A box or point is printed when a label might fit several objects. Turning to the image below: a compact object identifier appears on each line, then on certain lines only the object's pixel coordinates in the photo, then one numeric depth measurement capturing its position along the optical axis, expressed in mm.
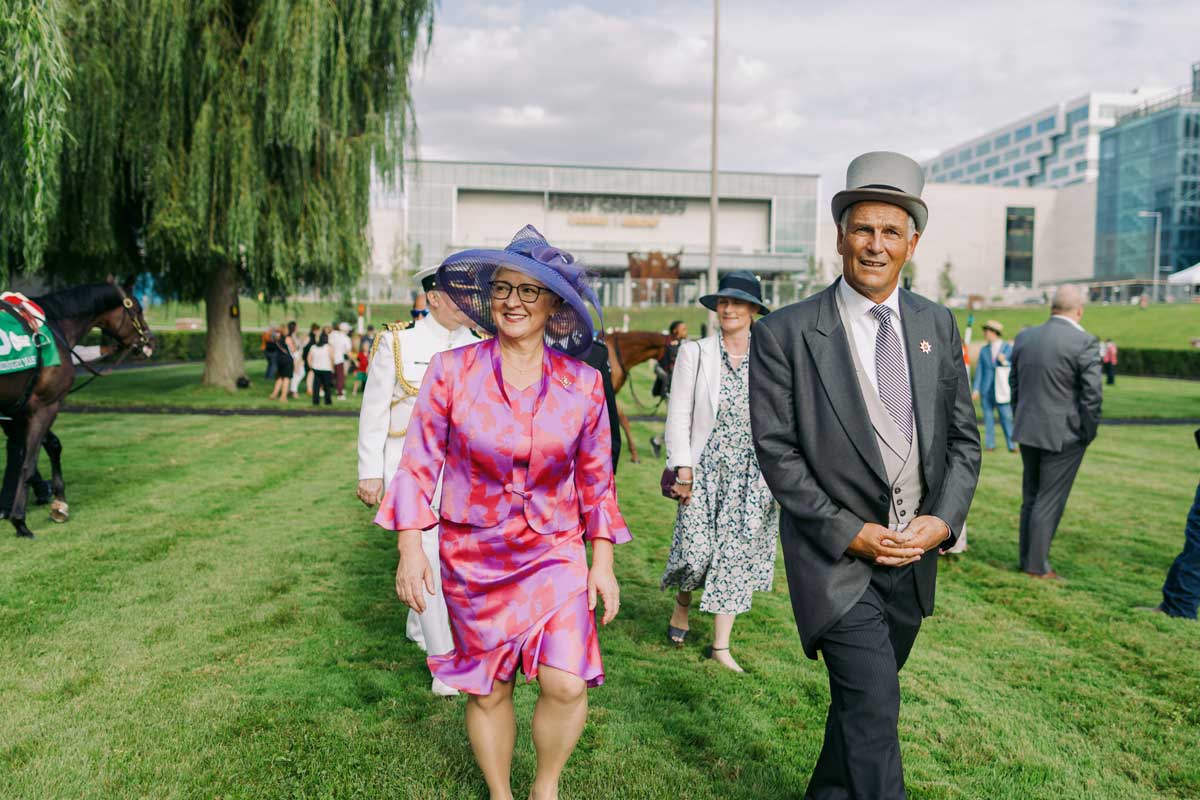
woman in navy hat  4703
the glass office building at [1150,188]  73938
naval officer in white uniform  4352
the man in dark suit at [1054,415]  6688
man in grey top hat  2629
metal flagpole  20034
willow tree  15836
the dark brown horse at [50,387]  7188
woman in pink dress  2781
